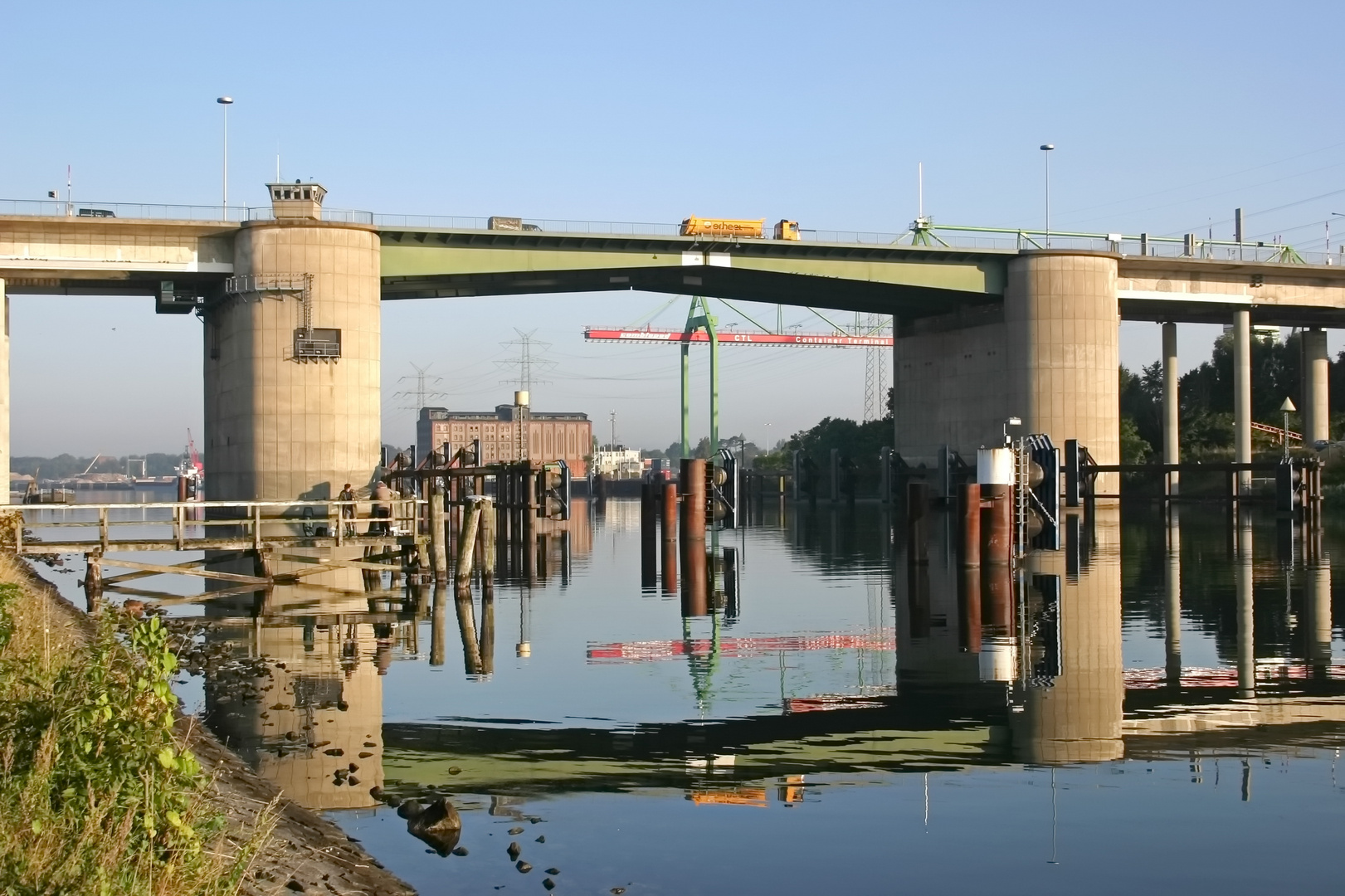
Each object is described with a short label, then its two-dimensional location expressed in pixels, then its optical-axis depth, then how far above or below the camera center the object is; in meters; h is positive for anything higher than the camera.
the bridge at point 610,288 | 63.59 +9.04
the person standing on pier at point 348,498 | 52.63 -1.11
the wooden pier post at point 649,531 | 47.35 -2.56
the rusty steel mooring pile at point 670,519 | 56.19 -2.17
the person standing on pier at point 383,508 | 39.71 -1.16
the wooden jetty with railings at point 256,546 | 33.78 -1.86
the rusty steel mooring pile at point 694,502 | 55.94 -1.41
